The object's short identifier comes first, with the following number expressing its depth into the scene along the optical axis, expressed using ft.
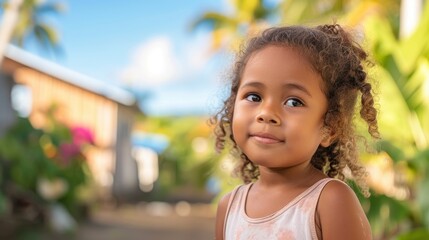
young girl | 5.36
